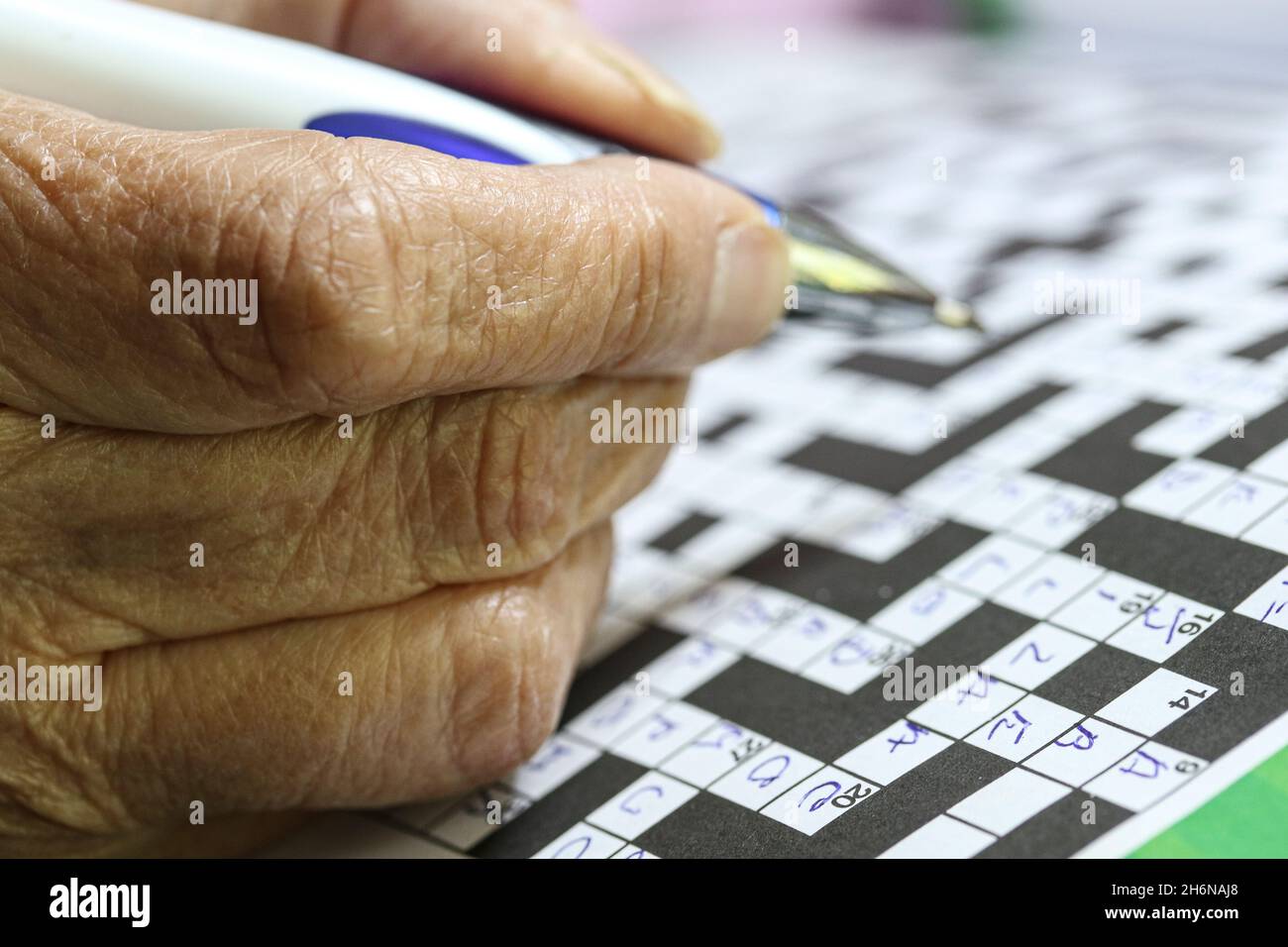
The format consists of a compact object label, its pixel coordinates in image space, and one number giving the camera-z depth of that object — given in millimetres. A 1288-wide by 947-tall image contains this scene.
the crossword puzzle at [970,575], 238
